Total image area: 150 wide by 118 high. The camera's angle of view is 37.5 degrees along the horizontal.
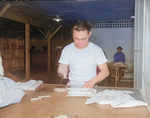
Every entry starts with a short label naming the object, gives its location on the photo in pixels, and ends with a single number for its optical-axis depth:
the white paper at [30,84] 2.26
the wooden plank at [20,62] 13.55
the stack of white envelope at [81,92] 1.88
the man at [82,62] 2.44
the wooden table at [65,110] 1.41
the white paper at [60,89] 2.13
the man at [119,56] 8.83
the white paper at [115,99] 1.58
